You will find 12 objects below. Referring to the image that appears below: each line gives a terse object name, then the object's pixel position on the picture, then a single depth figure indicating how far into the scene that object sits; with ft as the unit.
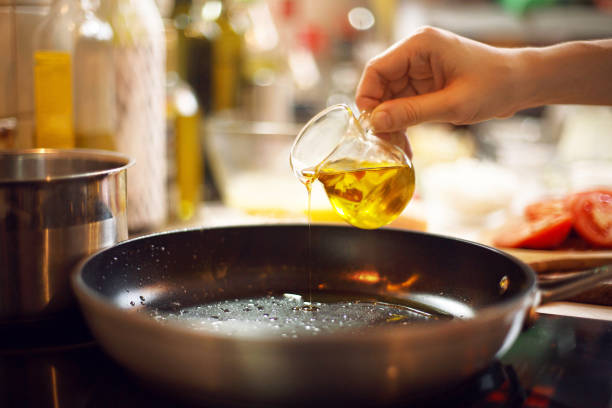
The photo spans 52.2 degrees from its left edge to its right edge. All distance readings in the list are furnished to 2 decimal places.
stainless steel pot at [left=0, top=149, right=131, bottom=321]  1.85
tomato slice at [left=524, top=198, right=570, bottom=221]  3.48
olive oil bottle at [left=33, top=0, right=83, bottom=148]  2.90
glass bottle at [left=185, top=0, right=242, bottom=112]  5.29
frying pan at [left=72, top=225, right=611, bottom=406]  1.30
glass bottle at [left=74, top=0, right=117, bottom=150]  3.11
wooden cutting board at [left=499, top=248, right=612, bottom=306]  3.07
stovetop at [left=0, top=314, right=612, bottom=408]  1.66
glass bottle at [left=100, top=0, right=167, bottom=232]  3.39
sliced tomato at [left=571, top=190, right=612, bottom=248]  3.25
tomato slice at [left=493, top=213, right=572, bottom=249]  3.22
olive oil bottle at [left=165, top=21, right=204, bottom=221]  4.38
